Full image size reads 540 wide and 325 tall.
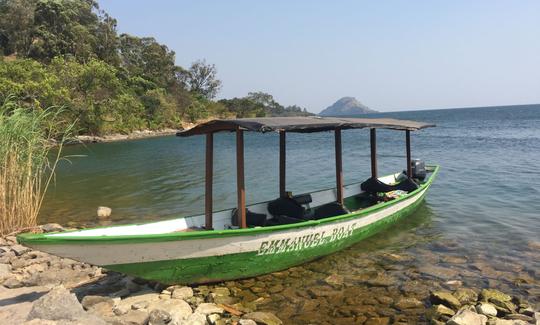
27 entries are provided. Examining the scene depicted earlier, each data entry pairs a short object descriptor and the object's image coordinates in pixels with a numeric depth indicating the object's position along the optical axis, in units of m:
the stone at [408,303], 7.44
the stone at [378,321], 6.88
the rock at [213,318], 6.50
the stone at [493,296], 7.45
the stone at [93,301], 6.62
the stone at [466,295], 7.51
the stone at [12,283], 7.52
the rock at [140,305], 6.77
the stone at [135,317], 6.17
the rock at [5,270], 8.07
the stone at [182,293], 7.37
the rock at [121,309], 6.52
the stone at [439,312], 6.89
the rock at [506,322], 6.38
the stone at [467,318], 6.24
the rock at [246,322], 6.44
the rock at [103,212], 15.22
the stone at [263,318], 6.66
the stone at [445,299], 7.30
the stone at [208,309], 6.82
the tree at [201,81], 98.82
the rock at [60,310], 5.49
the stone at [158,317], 6.15
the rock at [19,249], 9.49
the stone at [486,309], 6.82
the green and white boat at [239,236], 6.61
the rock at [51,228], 11.99
